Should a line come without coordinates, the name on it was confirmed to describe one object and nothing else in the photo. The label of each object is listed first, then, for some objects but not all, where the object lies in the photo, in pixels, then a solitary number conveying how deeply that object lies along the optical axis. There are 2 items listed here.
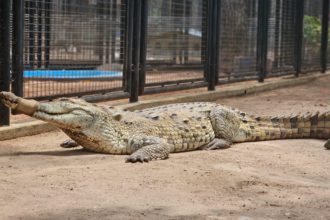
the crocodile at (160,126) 6.32
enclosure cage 8.47
